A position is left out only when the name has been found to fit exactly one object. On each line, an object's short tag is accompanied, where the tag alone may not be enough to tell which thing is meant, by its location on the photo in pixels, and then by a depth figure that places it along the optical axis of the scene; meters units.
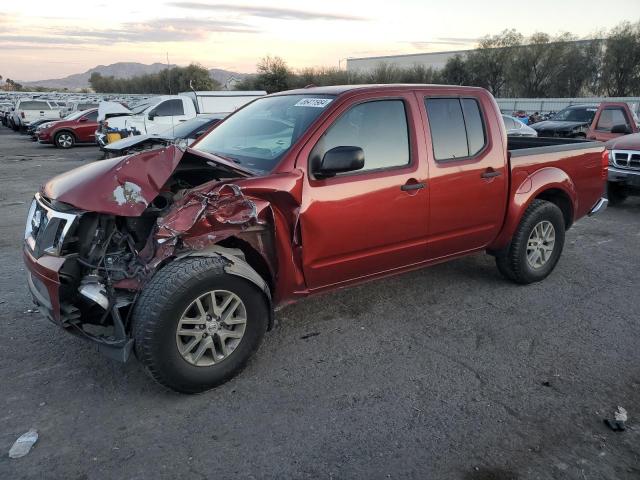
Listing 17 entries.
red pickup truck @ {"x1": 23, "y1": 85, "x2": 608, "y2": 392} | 3.18
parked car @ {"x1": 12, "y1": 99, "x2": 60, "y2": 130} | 29.03
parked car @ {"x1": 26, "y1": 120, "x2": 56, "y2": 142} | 24.21
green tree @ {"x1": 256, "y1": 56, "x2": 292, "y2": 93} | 53.09
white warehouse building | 70.06
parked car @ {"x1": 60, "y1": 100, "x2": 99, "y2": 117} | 30.39
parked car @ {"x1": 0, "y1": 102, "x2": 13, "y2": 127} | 35.10
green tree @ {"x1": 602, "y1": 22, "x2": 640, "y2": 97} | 47.59
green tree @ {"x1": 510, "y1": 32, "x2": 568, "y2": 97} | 54.22
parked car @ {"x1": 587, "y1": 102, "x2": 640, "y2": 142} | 11.19
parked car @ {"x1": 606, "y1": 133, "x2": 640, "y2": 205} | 8.59
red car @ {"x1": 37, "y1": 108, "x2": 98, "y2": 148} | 21.31
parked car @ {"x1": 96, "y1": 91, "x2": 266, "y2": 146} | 16.56
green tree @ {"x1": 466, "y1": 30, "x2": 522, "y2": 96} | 58.25
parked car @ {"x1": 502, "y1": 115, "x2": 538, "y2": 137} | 15.71
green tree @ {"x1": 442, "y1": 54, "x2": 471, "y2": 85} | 58.88
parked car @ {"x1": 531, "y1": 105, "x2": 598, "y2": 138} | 15.77
